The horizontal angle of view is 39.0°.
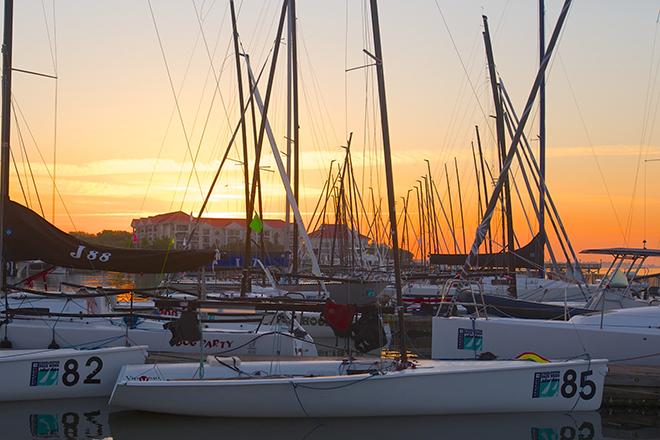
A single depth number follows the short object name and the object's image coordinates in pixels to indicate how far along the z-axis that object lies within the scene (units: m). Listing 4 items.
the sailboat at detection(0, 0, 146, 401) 15.83
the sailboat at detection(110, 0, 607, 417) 14.48
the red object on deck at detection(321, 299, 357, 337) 16.02
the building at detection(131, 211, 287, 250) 163.62
